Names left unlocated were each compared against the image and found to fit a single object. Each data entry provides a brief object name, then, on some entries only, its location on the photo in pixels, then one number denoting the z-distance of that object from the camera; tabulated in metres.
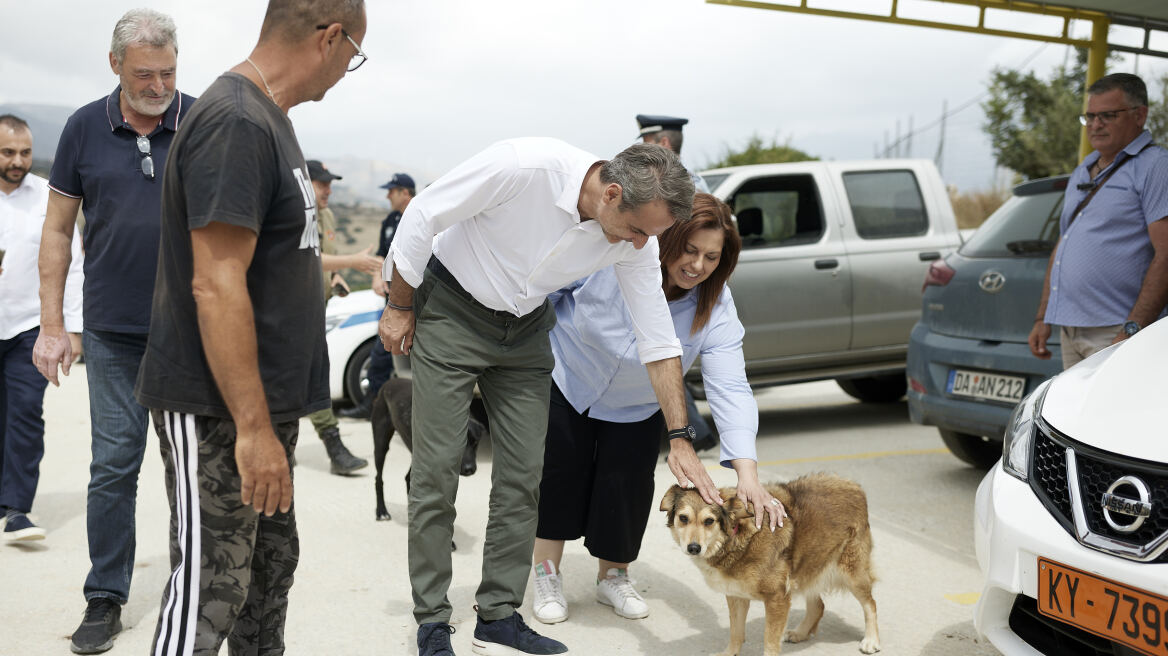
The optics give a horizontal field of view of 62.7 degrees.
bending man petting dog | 2.98
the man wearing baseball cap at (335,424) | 6.10
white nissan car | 2.28
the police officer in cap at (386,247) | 7.74
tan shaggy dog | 3.21
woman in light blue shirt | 3.45
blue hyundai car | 5.16
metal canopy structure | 6.54
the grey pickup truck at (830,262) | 7.18
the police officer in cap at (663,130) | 6.46
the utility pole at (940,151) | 25.69
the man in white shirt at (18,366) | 4.59
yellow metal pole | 7.07
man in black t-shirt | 1.99
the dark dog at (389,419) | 5.07
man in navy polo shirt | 3.41
